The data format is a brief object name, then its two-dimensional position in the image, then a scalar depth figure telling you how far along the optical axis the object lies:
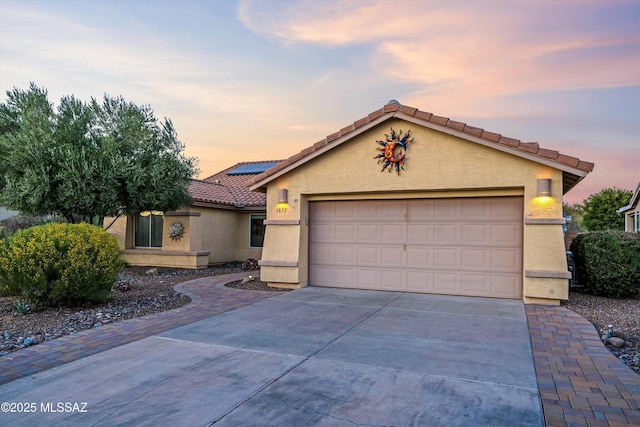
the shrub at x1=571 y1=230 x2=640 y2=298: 8.91
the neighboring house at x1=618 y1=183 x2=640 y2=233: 23.36
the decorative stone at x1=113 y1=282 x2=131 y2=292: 10.25
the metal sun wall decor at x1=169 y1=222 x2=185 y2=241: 15.38
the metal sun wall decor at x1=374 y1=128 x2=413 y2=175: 9.45
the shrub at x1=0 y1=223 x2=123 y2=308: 7.30
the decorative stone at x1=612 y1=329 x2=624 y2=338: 5.79
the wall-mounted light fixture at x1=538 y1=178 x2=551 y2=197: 8.26
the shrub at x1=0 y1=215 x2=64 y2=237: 21.36
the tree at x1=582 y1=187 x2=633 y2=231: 28.19
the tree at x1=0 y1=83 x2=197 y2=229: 11.75
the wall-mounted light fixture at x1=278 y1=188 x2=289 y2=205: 10.63
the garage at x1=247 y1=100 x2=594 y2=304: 8.36
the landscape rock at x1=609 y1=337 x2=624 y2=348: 5.45
